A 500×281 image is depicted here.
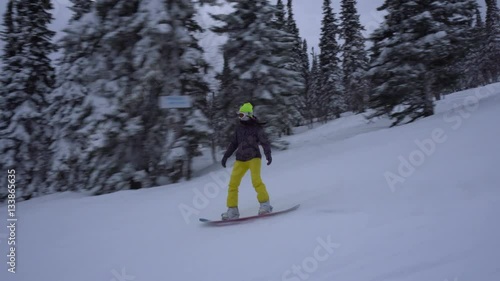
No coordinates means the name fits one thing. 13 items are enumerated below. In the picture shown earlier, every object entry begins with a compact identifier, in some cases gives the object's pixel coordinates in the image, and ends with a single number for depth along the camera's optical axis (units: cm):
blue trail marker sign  1108
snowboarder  578
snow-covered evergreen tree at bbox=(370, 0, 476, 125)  1322
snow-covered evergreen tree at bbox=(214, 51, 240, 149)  1631
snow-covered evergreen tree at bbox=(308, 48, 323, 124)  5012
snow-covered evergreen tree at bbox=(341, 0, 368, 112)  3612
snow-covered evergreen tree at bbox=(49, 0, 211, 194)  1175
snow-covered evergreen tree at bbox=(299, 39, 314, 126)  4734
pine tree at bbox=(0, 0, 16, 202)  1797
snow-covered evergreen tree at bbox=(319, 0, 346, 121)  3991
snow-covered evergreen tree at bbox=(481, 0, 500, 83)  4722
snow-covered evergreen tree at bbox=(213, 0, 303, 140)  1555
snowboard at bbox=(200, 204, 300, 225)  551
